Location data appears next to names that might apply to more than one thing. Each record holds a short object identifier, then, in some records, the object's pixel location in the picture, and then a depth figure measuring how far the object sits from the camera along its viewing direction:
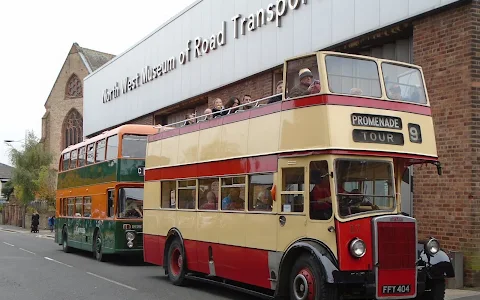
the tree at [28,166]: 54.28
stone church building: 65.00
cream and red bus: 8.27
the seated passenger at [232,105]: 11.63
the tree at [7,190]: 73.06
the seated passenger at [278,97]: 9.98
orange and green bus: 17.27
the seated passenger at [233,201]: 10.69
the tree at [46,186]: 52.56
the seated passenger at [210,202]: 11.56
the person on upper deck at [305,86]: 8.88
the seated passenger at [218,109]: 12.10
